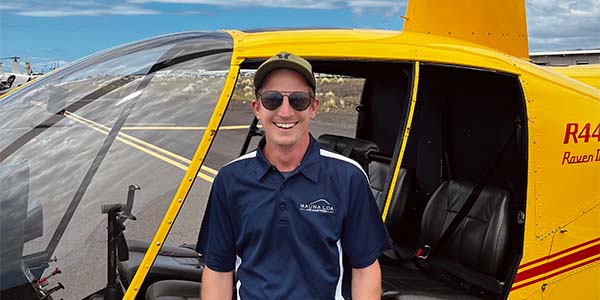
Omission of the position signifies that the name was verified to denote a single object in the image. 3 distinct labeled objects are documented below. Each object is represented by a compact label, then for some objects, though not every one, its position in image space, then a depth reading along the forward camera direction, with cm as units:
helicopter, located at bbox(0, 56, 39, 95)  2125
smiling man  151
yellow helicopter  190
